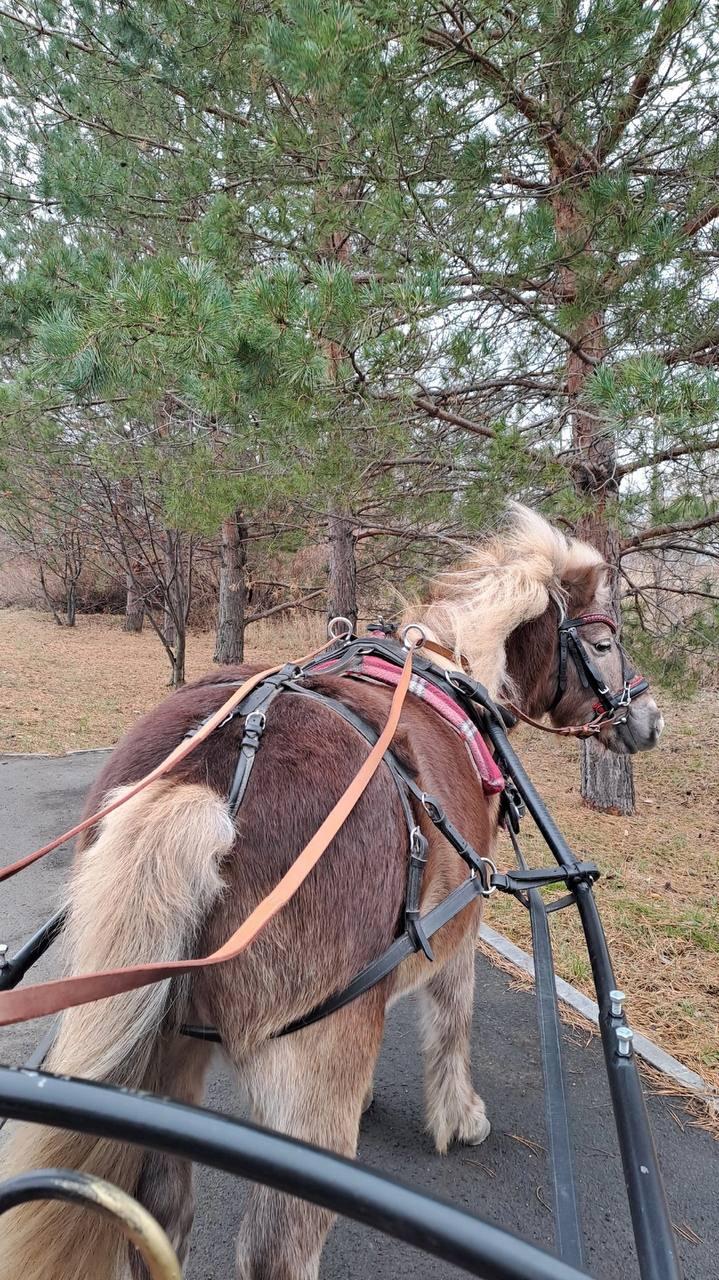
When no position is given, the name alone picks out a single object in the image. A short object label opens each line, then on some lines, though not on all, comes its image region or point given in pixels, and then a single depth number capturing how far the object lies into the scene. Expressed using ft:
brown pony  3.83
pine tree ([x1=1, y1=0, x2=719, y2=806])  9.66
